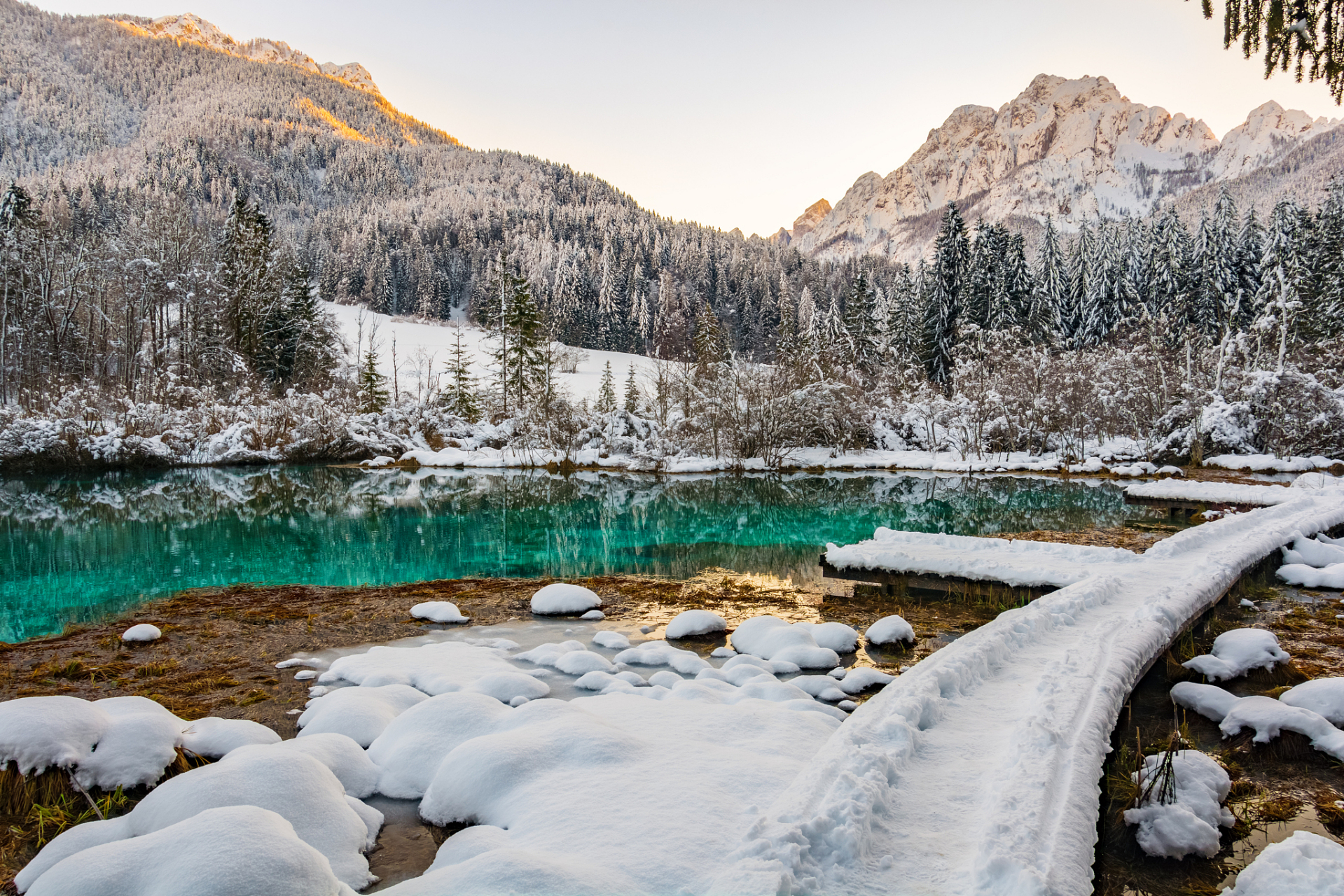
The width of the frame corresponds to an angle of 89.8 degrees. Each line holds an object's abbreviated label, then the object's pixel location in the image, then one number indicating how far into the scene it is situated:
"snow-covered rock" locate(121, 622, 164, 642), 7.49
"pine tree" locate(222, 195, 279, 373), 40.09
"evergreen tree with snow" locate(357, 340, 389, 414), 37.81
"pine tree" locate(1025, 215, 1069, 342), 47.62
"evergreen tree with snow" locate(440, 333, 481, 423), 39.66
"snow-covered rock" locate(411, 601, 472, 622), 8.45
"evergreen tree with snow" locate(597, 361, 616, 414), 36.44
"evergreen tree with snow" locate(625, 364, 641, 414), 36.53
